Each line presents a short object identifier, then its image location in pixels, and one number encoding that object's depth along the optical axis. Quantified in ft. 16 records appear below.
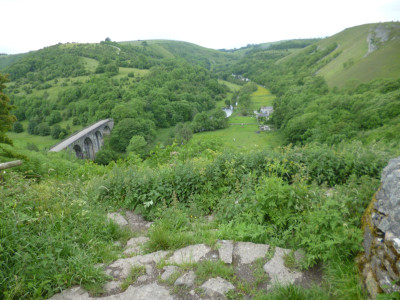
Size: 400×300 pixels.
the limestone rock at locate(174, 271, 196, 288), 9.15
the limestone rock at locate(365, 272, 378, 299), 7.28
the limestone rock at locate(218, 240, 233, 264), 10.47
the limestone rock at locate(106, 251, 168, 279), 9.97
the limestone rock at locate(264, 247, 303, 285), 9.05
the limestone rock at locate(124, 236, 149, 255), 11.75
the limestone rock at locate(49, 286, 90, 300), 8.48
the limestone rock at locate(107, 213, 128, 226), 15.31
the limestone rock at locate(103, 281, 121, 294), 9.05
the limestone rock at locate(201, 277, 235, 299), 8.64
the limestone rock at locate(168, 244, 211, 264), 10.60
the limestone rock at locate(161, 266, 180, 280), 9.62
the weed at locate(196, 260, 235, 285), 9.43
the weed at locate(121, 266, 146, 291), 9.25
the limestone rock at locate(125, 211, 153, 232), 15.25
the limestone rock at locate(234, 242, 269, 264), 10.52
